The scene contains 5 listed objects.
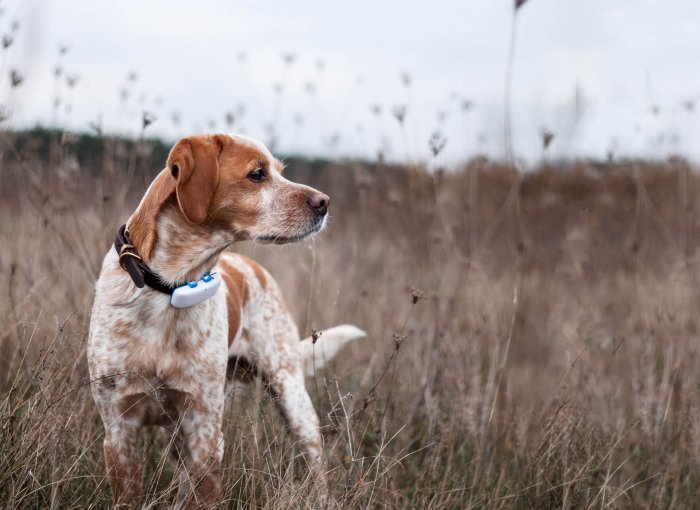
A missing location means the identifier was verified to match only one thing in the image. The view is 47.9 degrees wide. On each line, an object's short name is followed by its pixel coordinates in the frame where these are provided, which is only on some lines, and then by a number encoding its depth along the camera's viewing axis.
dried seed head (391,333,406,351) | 2.63
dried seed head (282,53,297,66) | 5.07
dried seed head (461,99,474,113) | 4.59
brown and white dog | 2.76
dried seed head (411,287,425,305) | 2.69
